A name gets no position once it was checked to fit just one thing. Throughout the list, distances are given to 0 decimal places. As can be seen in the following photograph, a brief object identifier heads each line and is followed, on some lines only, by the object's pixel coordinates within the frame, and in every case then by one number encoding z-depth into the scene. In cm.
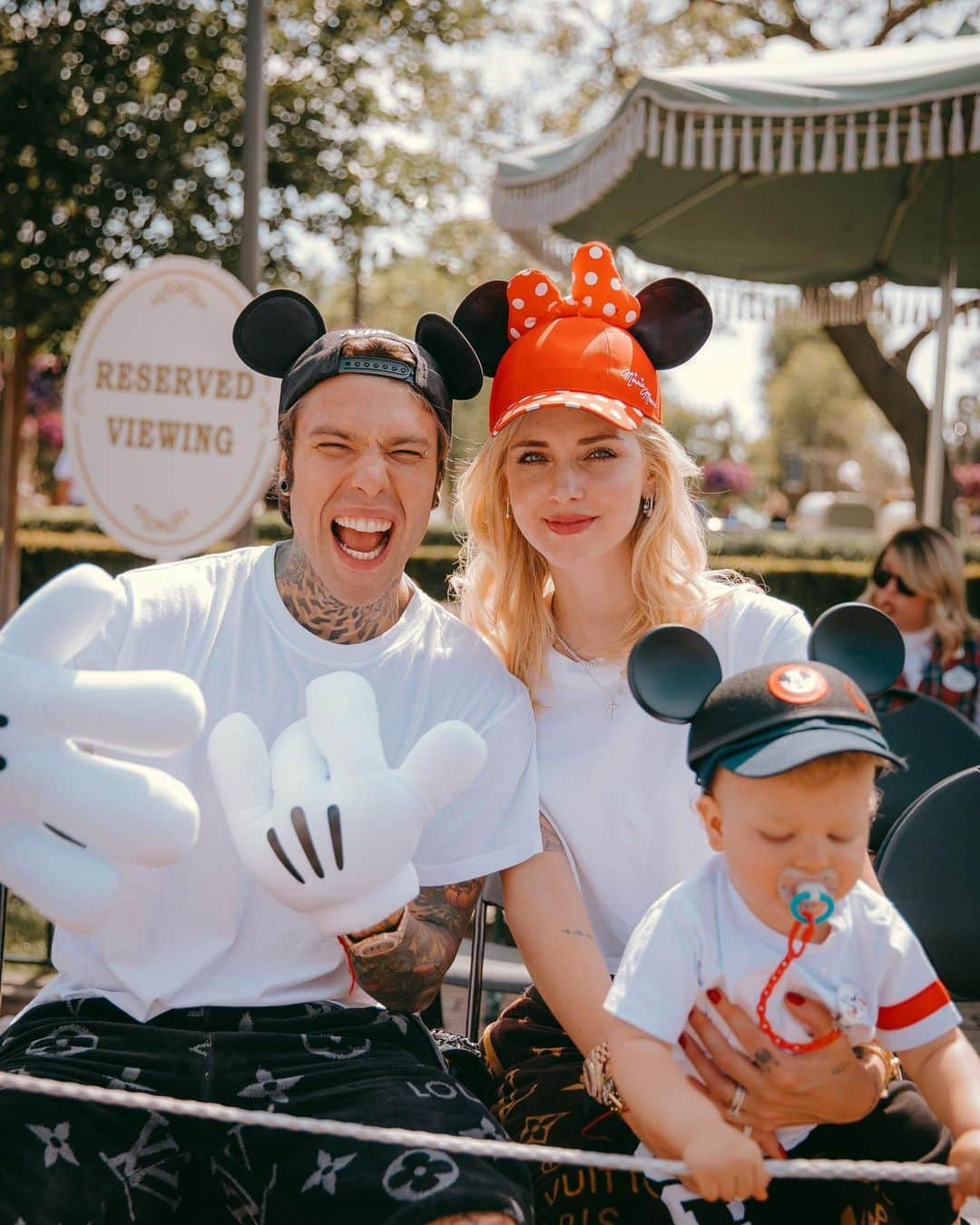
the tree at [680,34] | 1419
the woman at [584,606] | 228
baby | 169
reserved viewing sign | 503
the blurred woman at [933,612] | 546
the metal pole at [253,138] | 580
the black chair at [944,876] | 250
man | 183
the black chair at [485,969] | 269
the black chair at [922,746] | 331
